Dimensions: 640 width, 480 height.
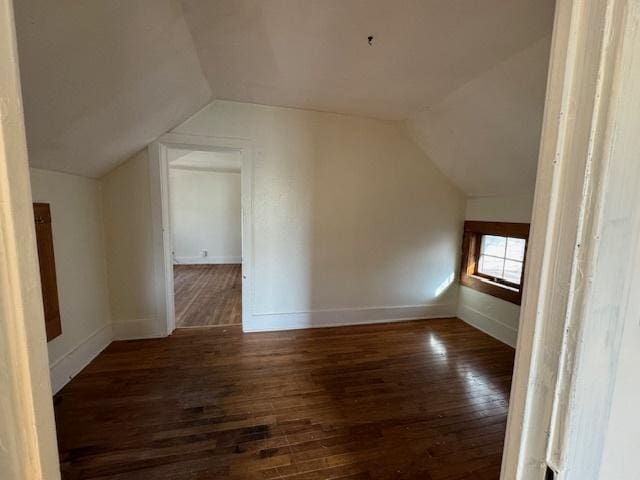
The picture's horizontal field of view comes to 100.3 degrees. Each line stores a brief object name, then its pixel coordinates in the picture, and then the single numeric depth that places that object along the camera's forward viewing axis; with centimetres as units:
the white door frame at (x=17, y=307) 34
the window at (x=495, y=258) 266
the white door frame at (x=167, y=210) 245
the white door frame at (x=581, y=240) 37
